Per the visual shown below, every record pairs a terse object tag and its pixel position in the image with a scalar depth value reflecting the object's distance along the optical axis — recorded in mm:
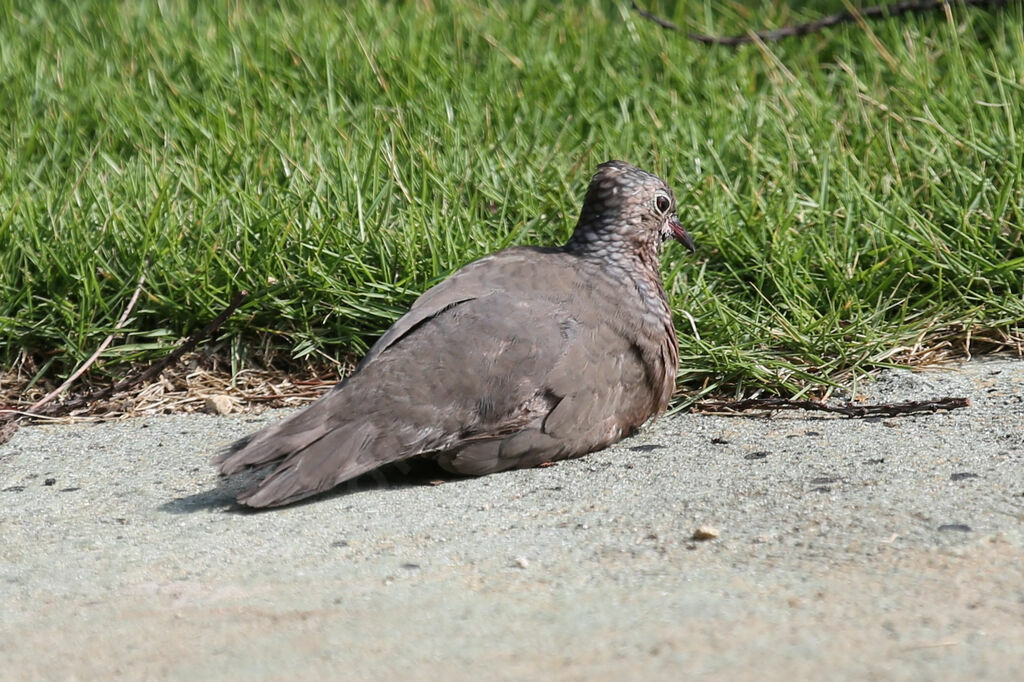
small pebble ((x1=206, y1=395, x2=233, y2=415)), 8758
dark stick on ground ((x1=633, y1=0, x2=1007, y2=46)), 12805
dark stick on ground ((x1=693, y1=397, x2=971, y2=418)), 7785
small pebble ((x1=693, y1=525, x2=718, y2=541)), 6020
